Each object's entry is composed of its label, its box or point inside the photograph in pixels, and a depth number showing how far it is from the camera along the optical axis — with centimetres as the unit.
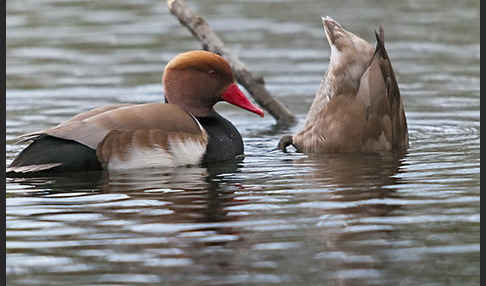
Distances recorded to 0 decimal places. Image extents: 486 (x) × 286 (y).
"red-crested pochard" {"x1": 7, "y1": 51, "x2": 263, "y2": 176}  1808
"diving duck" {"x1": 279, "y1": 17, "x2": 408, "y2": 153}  1978
